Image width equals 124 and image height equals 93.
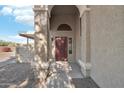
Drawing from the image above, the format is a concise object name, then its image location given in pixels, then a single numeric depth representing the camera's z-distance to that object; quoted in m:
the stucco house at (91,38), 1.79
